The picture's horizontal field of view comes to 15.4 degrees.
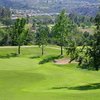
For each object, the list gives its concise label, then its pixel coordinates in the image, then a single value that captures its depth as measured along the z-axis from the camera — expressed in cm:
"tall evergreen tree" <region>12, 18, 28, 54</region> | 9419
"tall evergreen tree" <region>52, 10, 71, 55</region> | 9125
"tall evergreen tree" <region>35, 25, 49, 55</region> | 9559
